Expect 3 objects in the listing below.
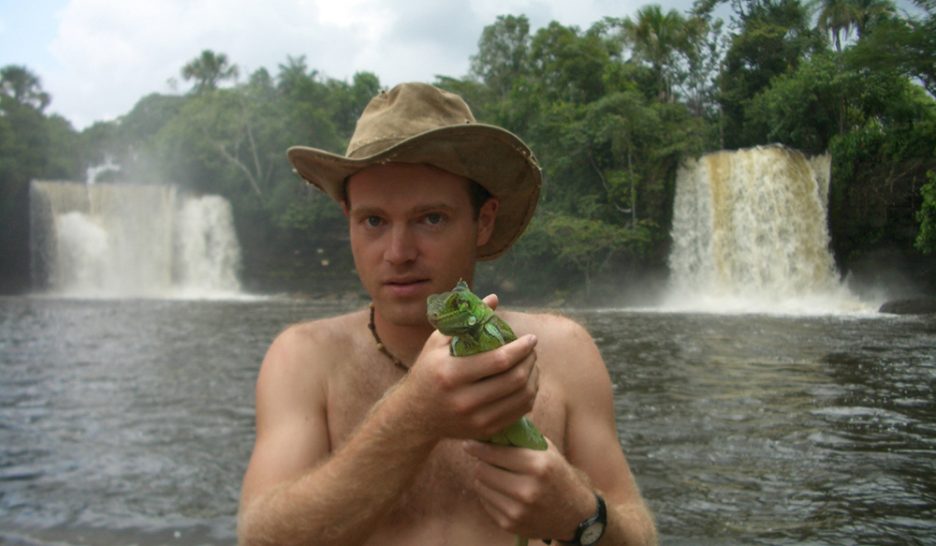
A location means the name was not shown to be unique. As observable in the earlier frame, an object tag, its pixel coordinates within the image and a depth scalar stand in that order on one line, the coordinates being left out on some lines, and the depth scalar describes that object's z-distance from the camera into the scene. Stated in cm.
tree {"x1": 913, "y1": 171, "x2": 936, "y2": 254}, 1978
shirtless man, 162
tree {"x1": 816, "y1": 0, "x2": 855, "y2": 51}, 3155
